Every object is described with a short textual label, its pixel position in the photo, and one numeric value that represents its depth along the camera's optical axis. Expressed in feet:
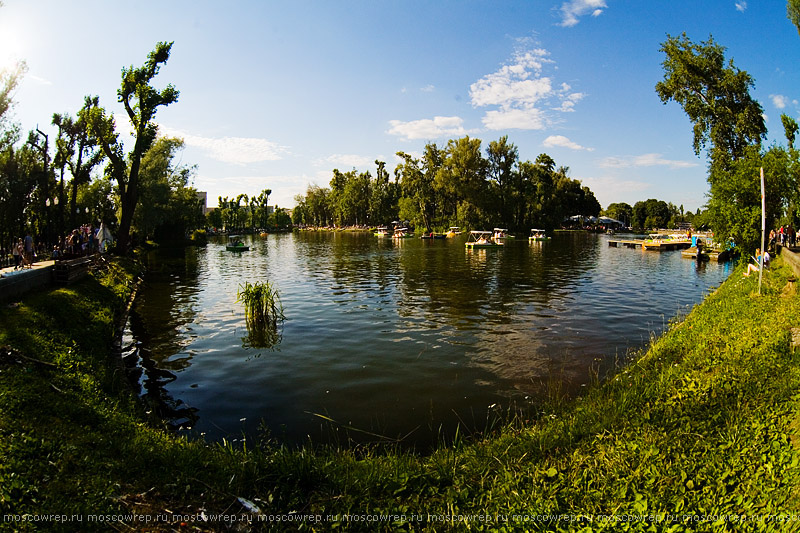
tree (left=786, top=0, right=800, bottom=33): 73.05
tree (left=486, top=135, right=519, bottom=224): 358.84
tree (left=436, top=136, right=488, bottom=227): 343.46
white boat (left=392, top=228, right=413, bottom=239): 328.17
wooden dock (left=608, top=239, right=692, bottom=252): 200.44
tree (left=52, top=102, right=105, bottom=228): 113.60
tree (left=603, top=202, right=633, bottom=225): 583.58
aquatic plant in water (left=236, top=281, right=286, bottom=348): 59.41
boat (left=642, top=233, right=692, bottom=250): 201.16
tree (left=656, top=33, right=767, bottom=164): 107.76
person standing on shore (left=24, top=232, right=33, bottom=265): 68.85
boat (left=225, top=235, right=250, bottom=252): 199.82
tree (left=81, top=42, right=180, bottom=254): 101.50
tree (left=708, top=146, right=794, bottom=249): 74.04
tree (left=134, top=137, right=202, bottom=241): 178.09
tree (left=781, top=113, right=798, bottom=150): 82.58
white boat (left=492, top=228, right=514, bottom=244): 230.89
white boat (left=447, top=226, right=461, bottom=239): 325.21
